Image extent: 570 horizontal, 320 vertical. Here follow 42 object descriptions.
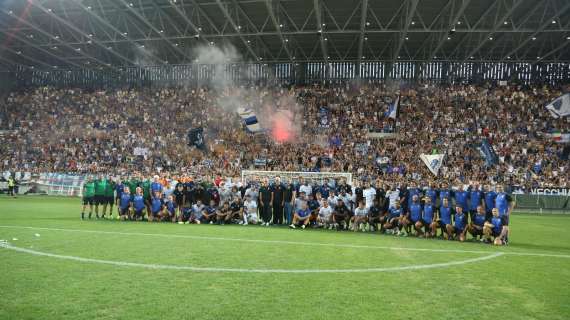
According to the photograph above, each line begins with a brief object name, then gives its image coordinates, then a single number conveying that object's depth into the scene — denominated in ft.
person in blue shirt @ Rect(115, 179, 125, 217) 51.85
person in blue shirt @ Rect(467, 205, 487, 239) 39.88
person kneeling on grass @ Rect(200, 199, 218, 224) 50.31
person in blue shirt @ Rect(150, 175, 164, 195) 52.65
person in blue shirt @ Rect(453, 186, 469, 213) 43.45
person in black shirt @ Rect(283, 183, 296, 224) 51.06
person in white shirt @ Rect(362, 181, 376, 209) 47.99
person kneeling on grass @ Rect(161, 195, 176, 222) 51.00
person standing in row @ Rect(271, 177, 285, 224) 51.13
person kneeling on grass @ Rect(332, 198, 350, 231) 47.32
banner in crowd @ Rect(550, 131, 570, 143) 100.73
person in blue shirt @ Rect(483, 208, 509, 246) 38.09
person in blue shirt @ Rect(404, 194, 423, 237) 43.27
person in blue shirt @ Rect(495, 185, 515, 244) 40.19
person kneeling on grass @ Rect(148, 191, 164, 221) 51.39
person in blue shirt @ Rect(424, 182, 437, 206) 44.40
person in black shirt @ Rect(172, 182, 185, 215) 51.72
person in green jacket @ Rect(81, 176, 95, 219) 50.93
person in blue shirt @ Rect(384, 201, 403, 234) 44.55
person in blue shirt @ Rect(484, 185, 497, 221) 41.78
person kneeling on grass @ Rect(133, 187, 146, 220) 51.29
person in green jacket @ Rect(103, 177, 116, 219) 52.54
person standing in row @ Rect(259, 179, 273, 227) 50.78
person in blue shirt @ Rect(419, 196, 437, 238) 42.24
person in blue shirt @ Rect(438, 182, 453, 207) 43.65
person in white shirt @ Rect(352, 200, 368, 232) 46.65
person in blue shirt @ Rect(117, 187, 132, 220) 51.29
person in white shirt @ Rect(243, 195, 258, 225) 50.60
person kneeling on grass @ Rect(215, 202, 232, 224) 50.01
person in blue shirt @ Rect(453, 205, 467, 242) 40.86
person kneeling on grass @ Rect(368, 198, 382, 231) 46.57
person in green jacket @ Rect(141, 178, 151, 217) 52.29
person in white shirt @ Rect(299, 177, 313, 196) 50.67
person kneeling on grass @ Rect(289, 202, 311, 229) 47.83
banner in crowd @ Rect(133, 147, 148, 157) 114.62
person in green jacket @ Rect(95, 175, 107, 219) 51.83
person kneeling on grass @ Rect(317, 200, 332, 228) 47.50
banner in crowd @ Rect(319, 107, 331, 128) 115.03
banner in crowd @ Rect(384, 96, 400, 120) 111.45
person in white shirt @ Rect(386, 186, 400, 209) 46.19
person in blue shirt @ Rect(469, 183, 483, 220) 42.73
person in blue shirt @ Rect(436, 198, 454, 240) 41.24
